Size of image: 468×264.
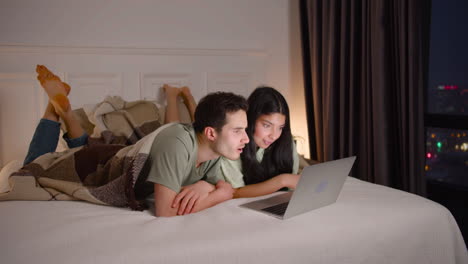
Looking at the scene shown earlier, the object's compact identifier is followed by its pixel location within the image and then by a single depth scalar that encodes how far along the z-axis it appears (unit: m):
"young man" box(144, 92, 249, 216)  1.55
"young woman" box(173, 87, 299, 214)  1.84
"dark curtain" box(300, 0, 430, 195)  2.39
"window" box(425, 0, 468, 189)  2.85
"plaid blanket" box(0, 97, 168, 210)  1.65
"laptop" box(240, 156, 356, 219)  1.40
